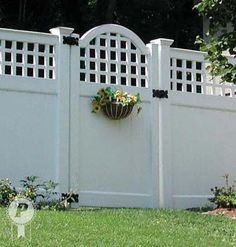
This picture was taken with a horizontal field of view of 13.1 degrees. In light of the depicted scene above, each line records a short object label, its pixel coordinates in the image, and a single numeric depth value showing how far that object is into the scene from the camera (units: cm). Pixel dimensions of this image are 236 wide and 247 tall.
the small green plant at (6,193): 1396
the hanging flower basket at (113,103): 1582
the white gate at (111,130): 1579
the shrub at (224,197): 1589
